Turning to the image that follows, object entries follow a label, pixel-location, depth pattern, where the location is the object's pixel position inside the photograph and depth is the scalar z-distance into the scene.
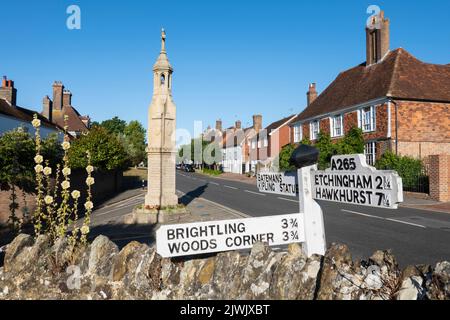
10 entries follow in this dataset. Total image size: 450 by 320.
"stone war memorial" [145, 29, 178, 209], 13.38
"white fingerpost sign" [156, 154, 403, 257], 3.11
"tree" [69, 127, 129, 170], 21.70
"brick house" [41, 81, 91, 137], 46.88
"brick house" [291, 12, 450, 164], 25.88
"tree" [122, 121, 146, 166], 48.58
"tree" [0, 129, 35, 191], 11.97
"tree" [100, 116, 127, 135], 81.25
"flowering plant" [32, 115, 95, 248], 3.55
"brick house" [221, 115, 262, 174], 61.66
